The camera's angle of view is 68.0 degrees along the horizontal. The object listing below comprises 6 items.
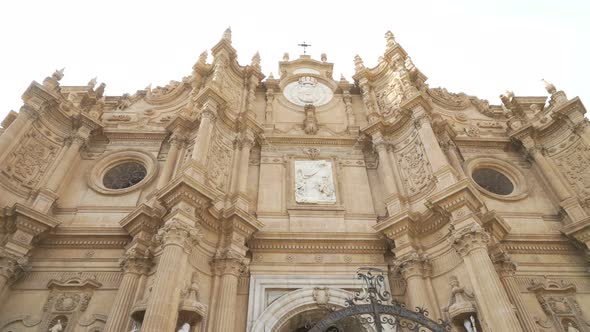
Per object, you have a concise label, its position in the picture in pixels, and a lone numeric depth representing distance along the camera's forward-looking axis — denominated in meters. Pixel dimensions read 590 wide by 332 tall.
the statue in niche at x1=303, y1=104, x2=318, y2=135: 17.28
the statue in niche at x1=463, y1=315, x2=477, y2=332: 9.82
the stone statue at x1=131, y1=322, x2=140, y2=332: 9.78
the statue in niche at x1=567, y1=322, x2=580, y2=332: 11.26
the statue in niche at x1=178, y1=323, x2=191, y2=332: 9.76
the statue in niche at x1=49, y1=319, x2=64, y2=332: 10.90
